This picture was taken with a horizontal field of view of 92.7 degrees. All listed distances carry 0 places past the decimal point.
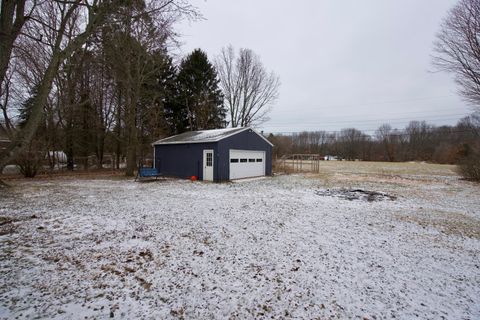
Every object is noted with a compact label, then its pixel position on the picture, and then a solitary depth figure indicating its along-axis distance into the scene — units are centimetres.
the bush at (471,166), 1531
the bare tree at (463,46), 1262
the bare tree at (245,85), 2642
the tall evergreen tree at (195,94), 2369
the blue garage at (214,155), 1321
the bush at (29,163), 1299
